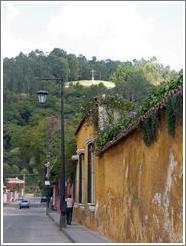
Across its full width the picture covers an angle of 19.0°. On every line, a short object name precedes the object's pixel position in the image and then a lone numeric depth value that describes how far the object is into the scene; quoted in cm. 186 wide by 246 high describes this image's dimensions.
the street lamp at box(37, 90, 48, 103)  2434
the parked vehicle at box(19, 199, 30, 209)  6762
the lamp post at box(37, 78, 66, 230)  2438
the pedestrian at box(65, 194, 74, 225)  2630
